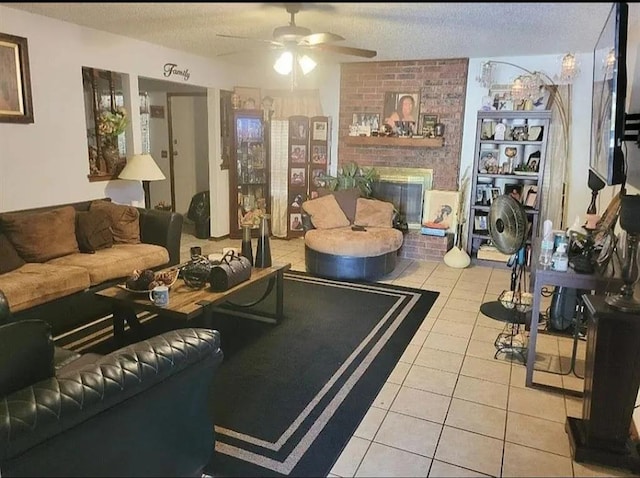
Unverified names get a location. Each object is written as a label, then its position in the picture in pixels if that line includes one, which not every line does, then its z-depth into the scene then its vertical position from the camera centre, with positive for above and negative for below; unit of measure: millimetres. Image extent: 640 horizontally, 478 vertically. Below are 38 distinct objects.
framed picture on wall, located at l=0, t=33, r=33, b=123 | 3428 +547
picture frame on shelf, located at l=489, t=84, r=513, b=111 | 5023 +672
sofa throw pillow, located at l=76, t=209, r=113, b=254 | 3656 -585
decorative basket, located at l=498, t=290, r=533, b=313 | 3293 -973
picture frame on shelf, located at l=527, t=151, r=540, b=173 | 4973 +6
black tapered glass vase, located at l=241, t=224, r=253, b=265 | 3457 -635
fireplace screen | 5578 -335
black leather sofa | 1323 -776
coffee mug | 2619 -772
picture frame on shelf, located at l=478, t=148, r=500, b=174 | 5156 +10
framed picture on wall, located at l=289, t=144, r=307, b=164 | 5996 +77
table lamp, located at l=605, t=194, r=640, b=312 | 1917 -386
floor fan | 3039 -691
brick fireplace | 5289 +640
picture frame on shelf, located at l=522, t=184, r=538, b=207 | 5023 -345
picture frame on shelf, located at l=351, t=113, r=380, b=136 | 5711 +466
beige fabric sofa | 2988 -757
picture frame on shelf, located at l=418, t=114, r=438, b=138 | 5406 +416
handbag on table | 2891 -712
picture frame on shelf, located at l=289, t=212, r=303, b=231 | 6148 -807
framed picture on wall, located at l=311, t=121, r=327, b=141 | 5949 +358
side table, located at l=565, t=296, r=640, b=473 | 1971 -953
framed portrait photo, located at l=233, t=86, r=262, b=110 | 5867 +775
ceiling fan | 3163 +841
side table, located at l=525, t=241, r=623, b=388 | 2350 -608
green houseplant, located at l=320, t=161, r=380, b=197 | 5488 -221
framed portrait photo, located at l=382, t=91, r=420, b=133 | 5484 +625
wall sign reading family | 4867 +910
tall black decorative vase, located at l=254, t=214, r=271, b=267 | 3443 -665
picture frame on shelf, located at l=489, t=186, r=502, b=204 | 5234 -322
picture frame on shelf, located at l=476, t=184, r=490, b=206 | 5332 -365
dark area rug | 2082 -1239
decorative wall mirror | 4227 +334
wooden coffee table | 2602 -821
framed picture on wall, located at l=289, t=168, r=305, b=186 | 6062 -229
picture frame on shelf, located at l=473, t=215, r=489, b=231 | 5344 -690
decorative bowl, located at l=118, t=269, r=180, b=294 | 2764 -745
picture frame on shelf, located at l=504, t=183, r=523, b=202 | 5131 -299
